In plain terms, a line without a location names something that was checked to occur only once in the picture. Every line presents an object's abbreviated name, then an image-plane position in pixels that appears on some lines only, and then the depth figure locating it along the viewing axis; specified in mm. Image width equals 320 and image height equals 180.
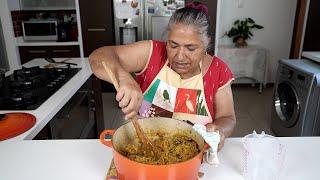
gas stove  1350
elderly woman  1138
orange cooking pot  585
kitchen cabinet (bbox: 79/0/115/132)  3498
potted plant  3811
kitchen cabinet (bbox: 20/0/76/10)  3768
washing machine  2168
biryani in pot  718
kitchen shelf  3523
